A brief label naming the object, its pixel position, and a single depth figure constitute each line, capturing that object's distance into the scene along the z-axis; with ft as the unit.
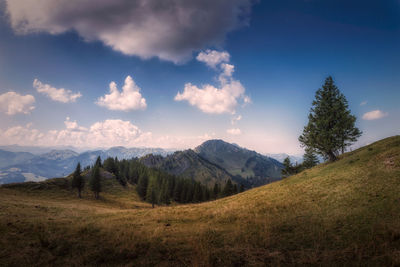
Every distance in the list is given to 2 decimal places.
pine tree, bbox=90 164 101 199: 198.18
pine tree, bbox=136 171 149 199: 262.88
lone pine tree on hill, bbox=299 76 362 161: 86.48
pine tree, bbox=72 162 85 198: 191.83
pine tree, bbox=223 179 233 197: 239.30
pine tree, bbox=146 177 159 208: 203.51
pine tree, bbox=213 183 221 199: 265.13
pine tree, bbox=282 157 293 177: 181.16
